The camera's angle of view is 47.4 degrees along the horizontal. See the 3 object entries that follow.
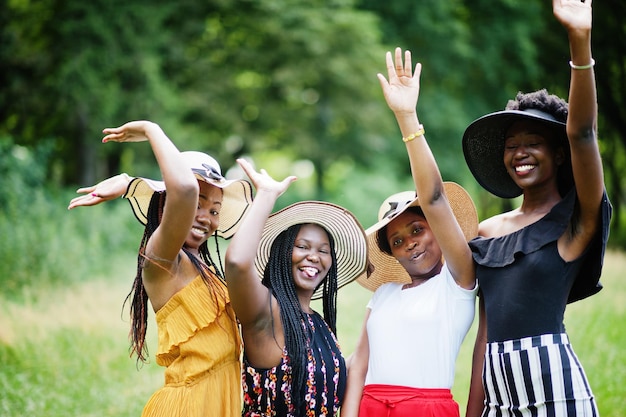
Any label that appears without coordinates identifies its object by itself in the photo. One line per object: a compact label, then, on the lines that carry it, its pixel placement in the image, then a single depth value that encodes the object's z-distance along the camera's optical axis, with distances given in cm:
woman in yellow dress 322
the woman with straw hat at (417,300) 338
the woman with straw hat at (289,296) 323
